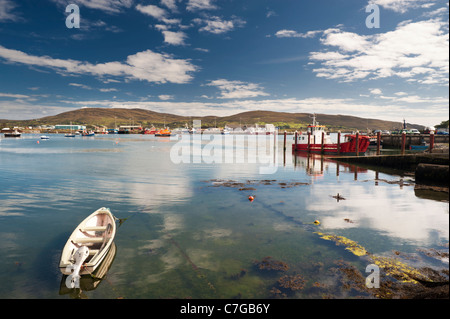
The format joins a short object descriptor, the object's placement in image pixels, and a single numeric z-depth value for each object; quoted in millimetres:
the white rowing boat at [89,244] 8750
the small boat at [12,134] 152550
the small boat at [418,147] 61462
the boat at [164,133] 181000
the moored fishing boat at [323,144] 48969
